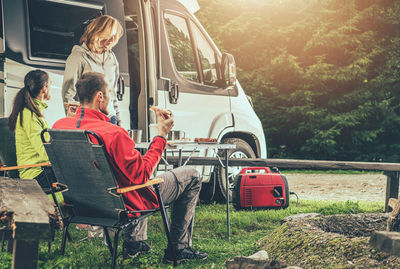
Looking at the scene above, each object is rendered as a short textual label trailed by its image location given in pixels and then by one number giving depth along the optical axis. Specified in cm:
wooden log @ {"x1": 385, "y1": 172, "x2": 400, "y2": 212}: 588
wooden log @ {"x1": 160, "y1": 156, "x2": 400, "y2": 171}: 583
